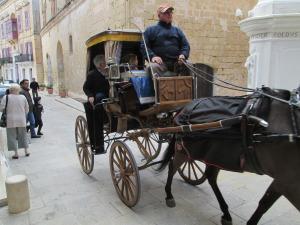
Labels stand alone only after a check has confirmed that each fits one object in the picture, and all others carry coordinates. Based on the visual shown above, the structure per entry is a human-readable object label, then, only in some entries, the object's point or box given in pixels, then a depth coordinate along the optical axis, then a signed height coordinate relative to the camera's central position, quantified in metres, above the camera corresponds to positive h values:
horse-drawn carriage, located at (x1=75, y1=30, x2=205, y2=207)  3.71 -0.42
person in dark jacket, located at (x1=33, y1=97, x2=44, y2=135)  8.76 -1.27
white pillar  5.50 +0.49
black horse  2.34 -0.66
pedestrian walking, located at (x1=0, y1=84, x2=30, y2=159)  6.32 -1.03
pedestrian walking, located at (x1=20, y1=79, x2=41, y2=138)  7.95 -0.83
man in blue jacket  4.08 +0.37
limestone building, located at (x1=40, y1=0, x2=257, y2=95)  11.03 +1.85
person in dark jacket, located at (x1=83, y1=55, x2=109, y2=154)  4.59 -0.53
